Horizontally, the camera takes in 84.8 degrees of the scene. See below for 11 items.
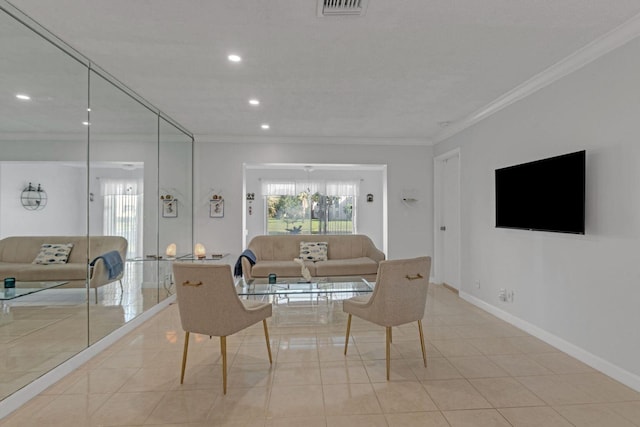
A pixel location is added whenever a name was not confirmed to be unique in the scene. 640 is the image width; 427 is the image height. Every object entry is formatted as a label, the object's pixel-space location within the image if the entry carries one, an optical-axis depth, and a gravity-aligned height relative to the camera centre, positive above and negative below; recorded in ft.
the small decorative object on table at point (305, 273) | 14.10 -2.38
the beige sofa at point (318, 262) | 15.80 -2.17
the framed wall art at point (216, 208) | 18.84 +0.36
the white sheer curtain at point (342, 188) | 28.22 +2.20
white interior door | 17.56 -0.29
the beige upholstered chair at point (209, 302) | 7.94 -2.01
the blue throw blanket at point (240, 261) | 15.82 -2.12
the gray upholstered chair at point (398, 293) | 8.51 -1.94
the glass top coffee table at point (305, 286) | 11.85 -2.59
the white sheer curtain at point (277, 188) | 27.94 +2.15
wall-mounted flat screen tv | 9.25 +0.65
